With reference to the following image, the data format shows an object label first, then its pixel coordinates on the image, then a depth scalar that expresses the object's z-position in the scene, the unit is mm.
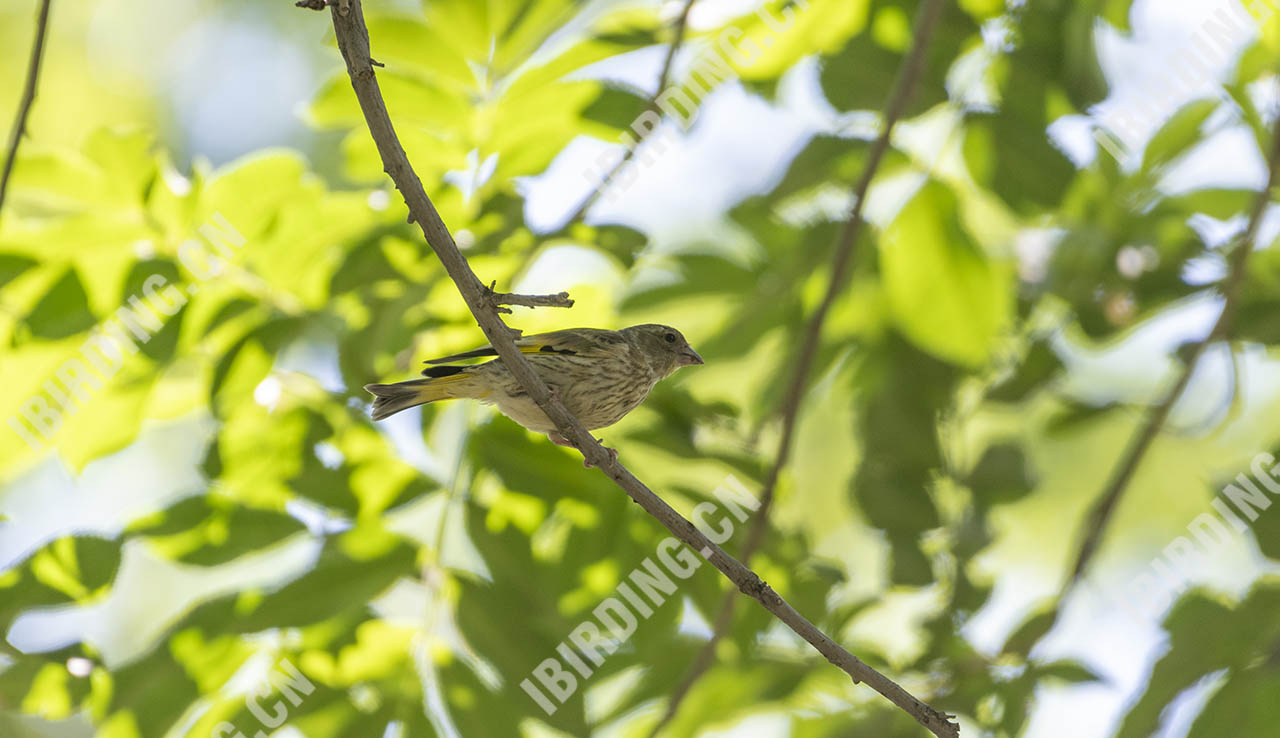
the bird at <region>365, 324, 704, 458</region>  7668
